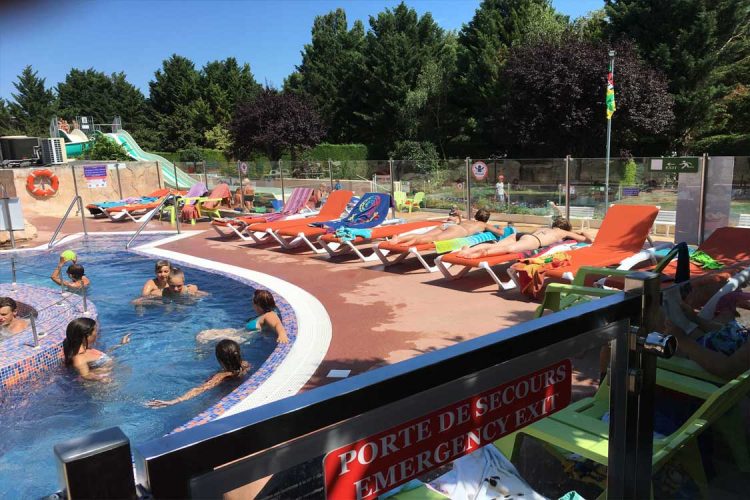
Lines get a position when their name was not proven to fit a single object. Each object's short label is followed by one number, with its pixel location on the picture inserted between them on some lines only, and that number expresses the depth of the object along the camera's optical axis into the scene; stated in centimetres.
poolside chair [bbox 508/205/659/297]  711
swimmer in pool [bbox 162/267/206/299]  834
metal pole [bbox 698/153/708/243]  1022
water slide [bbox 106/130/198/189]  2702
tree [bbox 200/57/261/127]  4959
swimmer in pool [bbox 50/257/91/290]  864
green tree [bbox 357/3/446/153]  3794
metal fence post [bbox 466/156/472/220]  1442
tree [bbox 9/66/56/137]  5725
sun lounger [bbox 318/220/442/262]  1040
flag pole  1215
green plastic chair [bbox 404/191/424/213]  1684
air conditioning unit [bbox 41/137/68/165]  3059
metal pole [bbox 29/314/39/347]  599
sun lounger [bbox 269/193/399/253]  1140
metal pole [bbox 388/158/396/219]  1530
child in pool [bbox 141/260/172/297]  827
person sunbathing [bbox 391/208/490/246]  952
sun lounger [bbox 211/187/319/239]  1328
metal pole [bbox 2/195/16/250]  1198
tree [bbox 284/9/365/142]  4162
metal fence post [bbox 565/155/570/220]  1247
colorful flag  1623
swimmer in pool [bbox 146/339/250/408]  531
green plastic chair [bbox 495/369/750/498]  236
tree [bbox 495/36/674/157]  2311
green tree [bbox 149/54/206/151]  4906
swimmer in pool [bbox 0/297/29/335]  628
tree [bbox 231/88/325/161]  3103
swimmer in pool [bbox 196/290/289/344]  645
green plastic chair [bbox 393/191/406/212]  1675
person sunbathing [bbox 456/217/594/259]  824
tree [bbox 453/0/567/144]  3066
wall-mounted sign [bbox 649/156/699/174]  1038
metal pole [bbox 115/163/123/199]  2244
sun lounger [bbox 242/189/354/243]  1235
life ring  2036
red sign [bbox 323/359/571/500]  101
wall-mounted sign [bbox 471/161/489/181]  1434
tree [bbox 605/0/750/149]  2553
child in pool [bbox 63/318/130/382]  562
